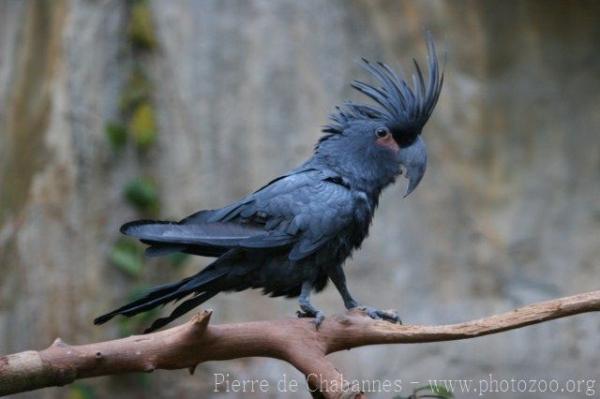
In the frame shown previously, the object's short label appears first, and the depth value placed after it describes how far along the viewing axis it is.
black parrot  7.73
